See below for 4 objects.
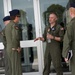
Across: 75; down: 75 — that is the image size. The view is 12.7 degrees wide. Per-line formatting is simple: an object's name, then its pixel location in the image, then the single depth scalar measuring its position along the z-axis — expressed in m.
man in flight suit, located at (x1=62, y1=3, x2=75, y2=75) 5.75
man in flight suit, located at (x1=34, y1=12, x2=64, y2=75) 7.54
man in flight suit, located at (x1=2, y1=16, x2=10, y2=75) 8.23
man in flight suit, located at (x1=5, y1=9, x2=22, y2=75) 7.26
